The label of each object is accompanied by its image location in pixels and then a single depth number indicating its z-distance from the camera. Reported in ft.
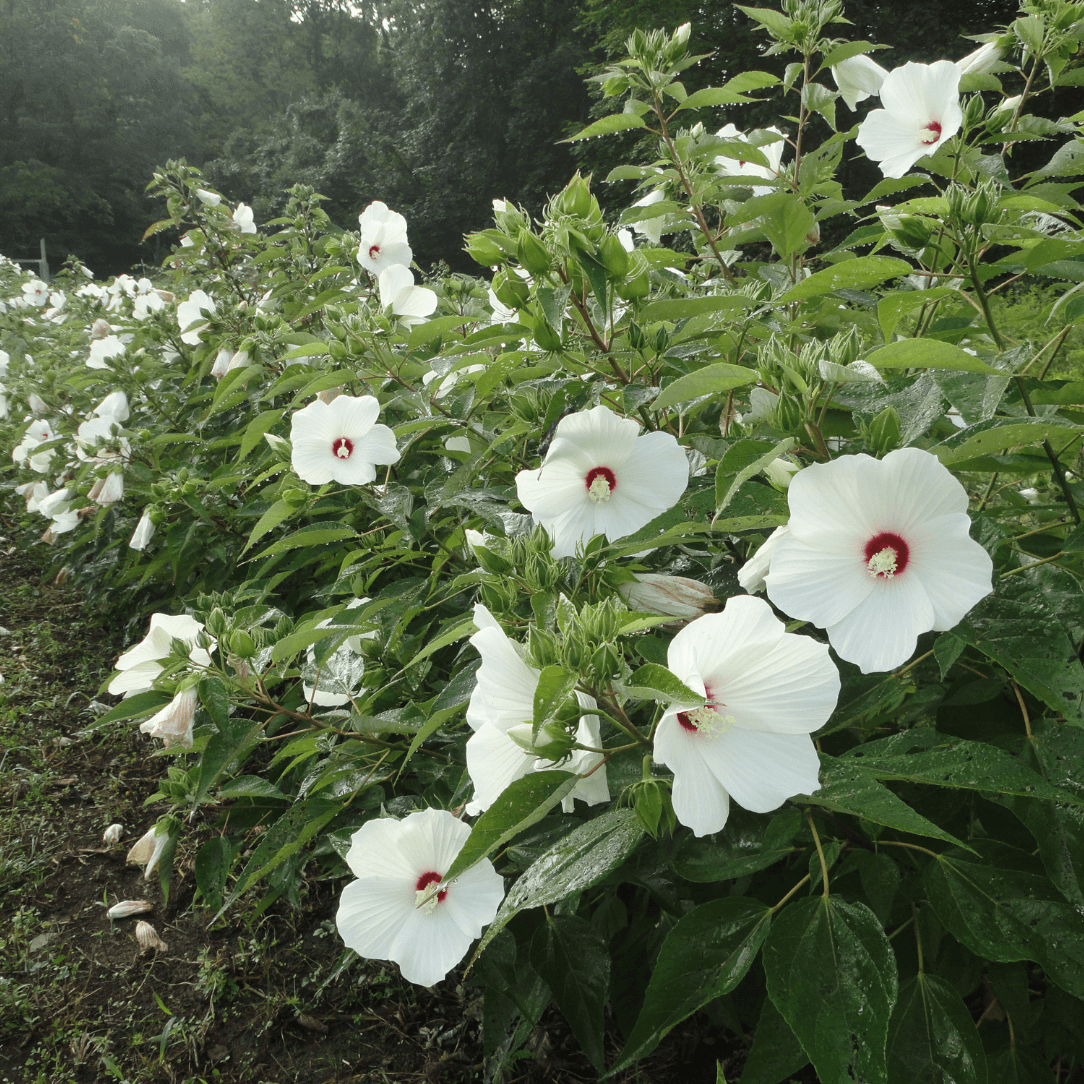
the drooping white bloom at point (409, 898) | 3.09
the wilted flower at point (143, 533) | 7.49
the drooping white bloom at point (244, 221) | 11.65
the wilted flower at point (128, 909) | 7.16
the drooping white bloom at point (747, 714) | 2.13
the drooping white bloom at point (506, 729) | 2.34
